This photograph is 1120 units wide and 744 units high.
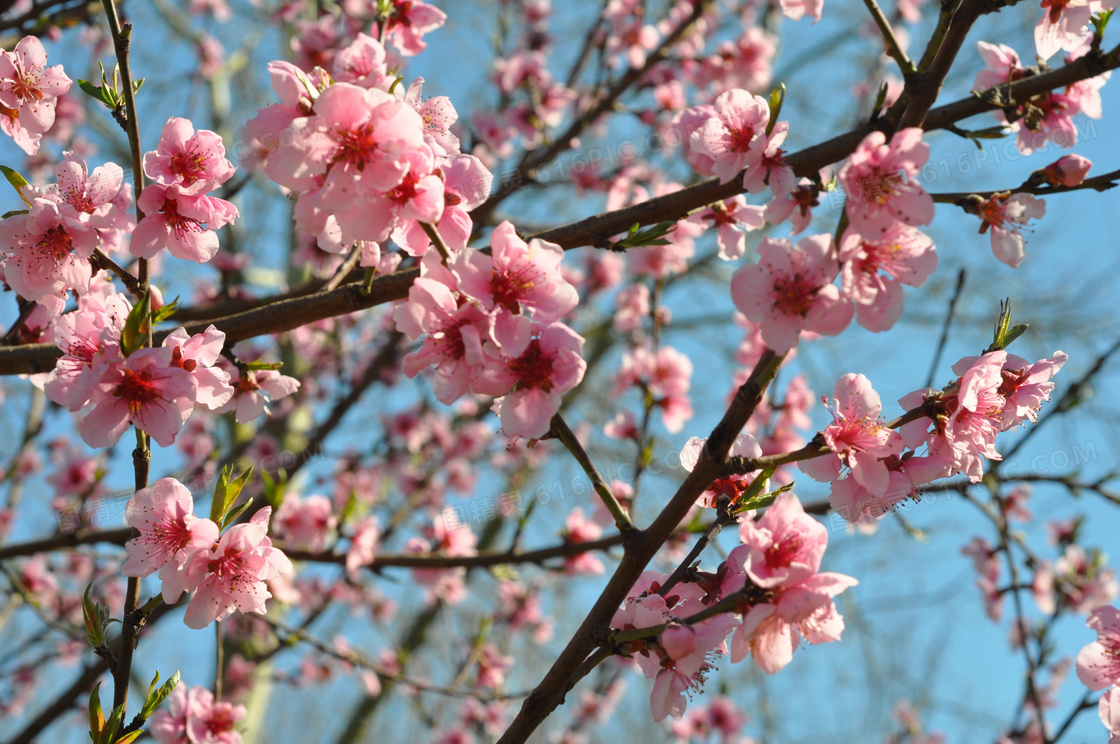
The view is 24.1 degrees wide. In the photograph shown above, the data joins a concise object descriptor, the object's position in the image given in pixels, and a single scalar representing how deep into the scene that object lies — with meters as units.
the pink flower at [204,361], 0.85
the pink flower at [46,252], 0.87
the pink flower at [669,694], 0.82
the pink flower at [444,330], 0.80
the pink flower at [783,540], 0.80
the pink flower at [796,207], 0.83
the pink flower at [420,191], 0.81
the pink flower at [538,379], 0.80
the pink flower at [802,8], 0.91
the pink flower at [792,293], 0.79
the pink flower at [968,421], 0.83
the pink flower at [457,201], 0.83
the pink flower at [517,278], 0.80
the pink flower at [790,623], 0.79
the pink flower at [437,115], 0.85
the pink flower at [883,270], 0.80
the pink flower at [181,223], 0.88
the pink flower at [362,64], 0.89
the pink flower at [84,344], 0.83
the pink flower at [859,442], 0.83
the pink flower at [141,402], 0.83
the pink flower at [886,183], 0.79
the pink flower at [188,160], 0.88
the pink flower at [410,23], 1.03
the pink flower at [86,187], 0.88
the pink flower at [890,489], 0.84
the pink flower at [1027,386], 0.85
